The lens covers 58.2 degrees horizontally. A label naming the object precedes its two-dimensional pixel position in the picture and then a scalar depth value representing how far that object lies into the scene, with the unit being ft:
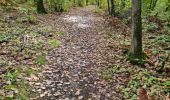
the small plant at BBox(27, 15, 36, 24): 31.54
